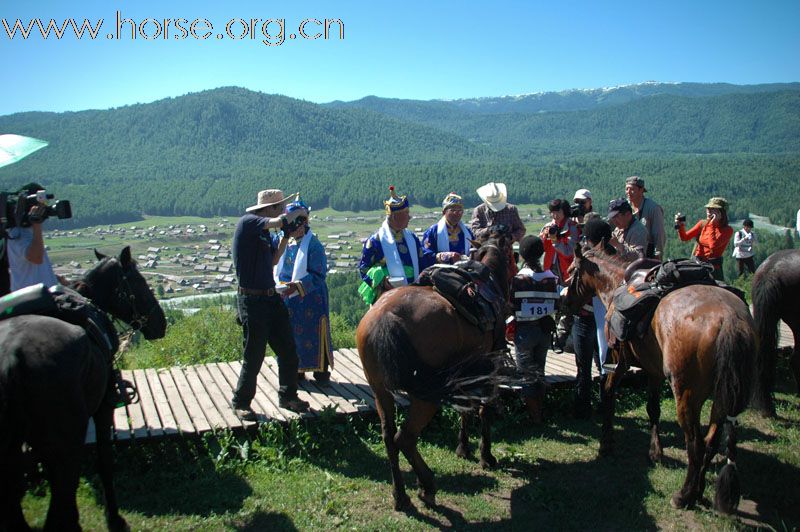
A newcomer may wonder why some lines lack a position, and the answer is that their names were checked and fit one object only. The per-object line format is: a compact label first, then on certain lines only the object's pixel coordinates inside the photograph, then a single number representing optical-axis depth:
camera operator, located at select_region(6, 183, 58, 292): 4.37
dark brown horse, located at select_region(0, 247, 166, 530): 3.08
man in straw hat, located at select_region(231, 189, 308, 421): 5.06
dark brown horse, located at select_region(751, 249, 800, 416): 5.77
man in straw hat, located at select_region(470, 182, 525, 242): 6.93
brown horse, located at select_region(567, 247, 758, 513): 3.64
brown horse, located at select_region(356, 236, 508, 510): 3.93
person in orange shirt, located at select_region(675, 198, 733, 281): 7.98
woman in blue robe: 6.10
